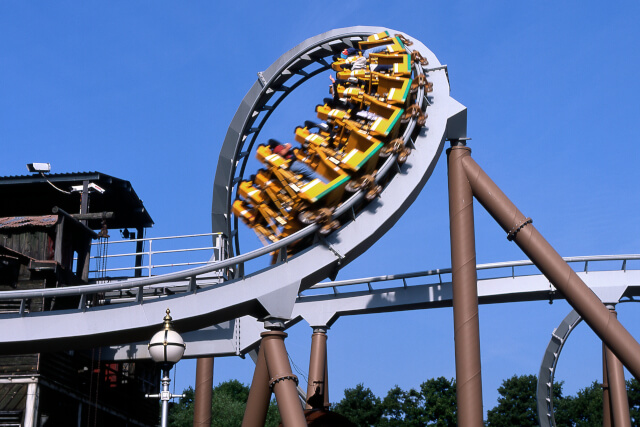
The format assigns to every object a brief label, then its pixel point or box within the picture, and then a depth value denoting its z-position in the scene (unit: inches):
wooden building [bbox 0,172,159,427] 825.5
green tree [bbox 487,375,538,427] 2664.9
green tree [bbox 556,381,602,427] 2476.6
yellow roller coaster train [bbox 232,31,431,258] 697.6
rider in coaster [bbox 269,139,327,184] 725.9
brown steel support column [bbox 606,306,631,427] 936.9
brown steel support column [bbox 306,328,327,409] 902.9
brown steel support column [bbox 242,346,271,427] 644.1
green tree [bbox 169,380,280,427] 2561.5
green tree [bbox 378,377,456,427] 2650.1
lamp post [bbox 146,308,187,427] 492.4
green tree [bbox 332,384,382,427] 2655.0
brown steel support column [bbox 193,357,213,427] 943.7
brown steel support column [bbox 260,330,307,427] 601.9
